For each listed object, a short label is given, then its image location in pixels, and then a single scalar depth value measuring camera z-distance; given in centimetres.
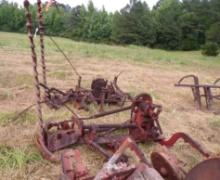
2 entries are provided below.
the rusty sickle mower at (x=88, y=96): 257
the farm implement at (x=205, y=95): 299
